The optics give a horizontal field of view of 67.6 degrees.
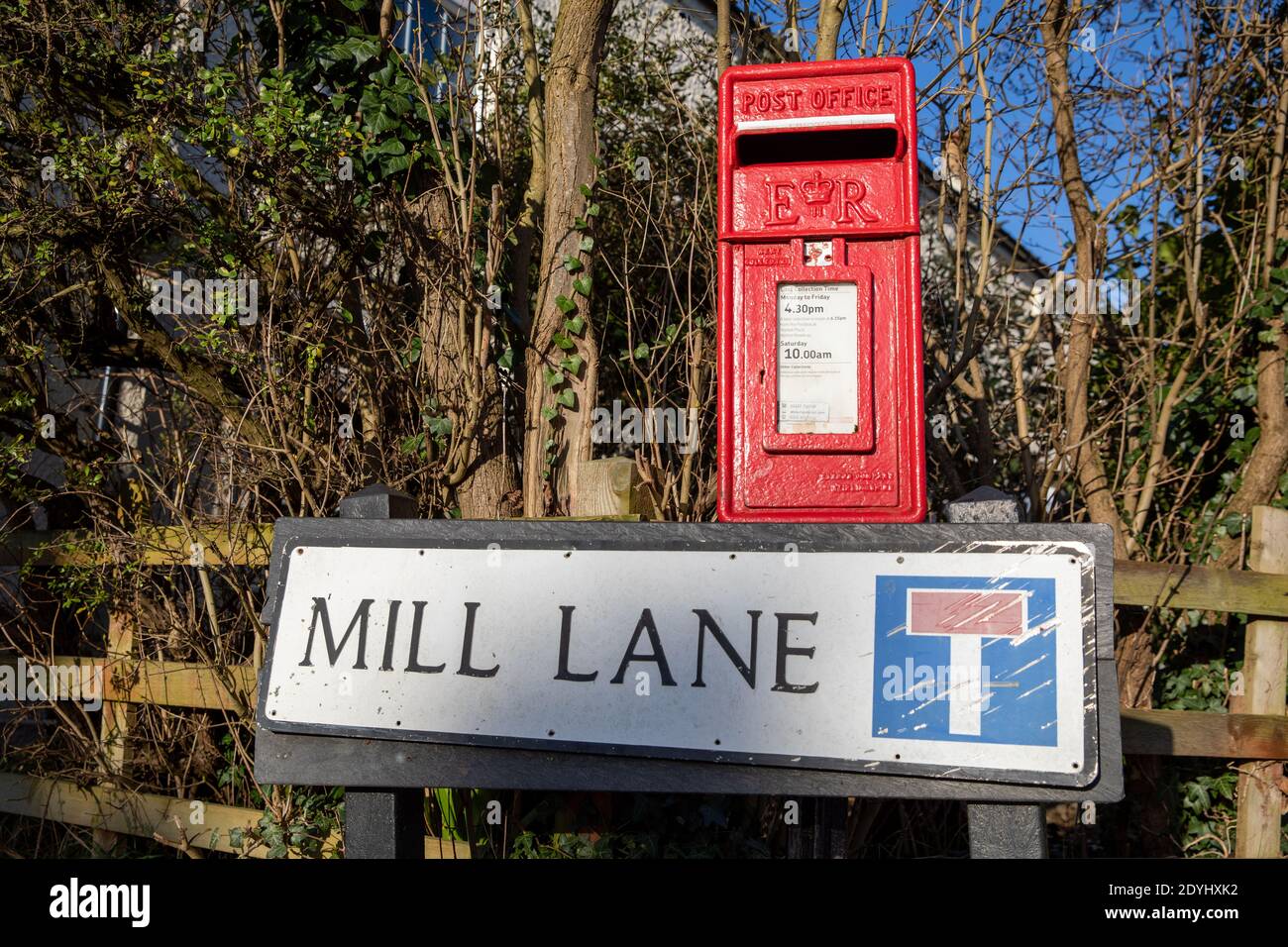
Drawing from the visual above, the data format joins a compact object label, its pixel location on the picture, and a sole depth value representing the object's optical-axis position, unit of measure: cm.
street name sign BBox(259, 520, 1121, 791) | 191
